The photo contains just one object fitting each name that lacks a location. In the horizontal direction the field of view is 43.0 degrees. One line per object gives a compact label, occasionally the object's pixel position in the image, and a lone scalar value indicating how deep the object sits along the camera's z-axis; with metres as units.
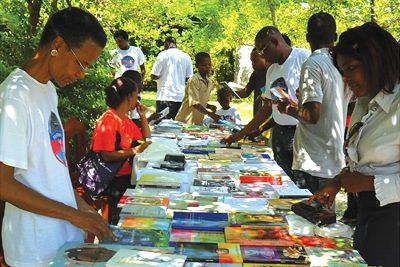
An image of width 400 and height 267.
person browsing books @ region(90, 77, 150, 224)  3.61
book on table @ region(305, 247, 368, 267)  1.78
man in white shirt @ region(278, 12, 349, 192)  3.30
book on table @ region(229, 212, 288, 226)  2.19
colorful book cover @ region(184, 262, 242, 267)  1.76
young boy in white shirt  5.82
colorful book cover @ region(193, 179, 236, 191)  2.94
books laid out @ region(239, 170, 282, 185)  3.06
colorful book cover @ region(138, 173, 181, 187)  2.87
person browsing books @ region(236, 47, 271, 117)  5.71
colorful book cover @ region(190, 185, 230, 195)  2.79
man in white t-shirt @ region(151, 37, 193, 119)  7.55
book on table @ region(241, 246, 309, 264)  1.80
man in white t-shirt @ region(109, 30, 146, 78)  8.02
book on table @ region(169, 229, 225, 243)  1.98
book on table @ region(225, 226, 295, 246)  1.97
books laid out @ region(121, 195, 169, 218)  2.32
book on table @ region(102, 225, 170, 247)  1.94
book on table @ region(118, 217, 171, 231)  2.13
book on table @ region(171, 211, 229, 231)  2.12
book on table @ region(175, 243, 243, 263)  1.81
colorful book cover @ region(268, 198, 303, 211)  2.50
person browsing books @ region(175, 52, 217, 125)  6.07
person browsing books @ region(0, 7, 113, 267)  1.63
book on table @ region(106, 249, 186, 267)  1.67
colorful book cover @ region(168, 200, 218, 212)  2.46
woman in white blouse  2.04
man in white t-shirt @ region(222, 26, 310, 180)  3.98
